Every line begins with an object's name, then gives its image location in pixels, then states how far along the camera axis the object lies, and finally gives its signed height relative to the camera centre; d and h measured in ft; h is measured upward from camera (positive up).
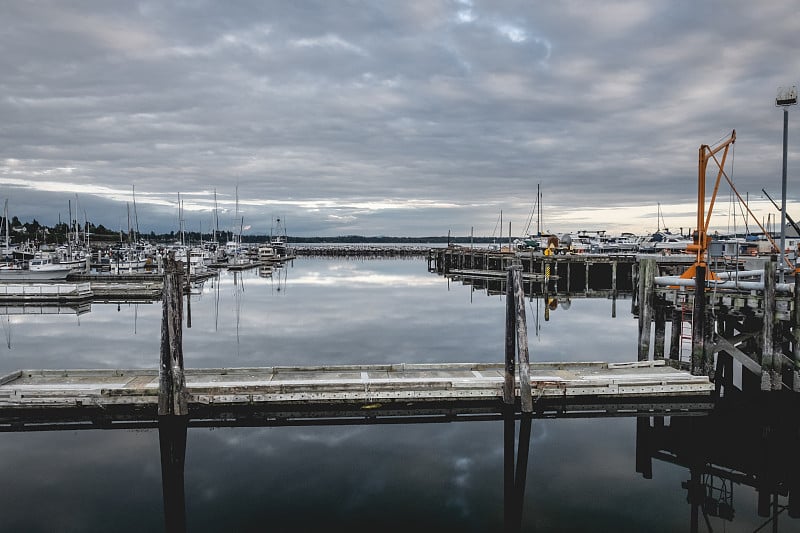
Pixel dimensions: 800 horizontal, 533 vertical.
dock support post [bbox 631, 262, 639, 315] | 147.89 -15.34
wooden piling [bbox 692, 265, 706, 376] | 59.82 -10.14
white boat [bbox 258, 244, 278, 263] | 406.89 -9.90
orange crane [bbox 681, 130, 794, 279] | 81.71 +4.85
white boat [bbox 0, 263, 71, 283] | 205.35 -12.89
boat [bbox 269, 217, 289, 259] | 498.48 -5.68
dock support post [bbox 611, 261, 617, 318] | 149.23 -17.45
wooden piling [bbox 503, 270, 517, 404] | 52.54 -10.42
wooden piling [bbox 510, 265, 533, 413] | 51.31 -10.45
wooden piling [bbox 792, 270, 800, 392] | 57.11 -8.74
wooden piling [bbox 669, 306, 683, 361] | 66.85 -11.32
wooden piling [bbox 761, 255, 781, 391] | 57.06 -12.09
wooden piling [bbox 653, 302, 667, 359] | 70.37 -11.54
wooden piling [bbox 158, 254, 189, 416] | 48.67 -9.83
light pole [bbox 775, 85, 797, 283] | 65.21 +17.76
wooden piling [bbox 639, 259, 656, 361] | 67.72 -7.17
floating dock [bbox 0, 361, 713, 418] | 52.01 -14.65
